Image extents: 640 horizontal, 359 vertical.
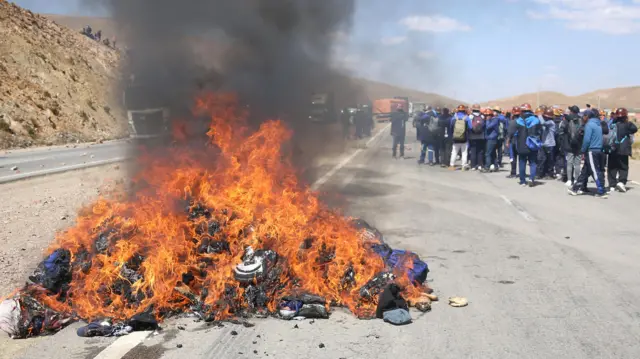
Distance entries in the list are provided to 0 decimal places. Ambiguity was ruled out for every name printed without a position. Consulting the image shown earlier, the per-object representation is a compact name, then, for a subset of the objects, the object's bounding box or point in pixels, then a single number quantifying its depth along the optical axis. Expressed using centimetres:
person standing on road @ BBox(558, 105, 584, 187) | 1308
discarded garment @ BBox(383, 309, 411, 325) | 488
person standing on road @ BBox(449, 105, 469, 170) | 1719
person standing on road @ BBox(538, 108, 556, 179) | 1457
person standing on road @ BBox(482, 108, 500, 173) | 1650
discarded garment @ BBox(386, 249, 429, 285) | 579
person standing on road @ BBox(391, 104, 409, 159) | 2128
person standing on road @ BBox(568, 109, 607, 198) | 1208
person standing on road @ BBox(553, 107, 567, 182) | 1470
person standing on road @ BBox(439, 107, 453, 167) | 1833
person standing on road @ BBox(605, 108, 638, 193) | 1277
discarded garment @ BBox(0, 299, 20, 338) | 470
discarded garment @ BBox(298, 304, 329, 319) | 502
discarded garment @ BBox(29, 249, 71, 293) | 530
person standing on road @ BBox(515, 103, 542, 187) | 1380
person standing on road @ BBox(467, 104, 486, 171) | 1688
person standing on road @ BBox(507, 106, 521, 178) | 1443
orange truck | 4811
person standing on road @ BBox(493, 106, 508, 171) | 1693
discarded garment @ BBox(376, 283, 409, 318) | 504
